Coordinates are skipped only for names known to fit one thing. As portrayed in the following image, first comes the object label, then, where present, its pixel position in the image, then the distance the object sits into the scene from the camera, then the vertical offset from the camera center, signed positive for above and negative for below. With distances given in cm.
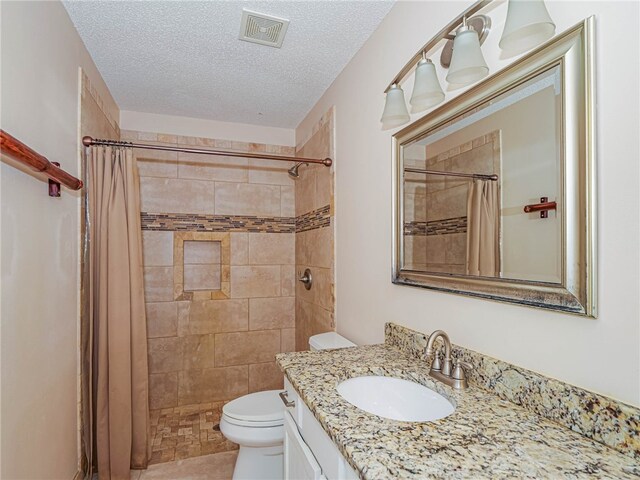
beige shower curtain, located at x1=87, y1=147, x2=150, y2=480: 200 -42
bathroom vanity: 71 -45
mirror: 85 +16
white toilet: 181 -98
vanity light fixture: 86 +53
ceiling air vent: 171 +107
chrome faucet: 110 -42
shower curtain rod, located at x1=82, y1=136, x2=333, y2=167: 192 +56
